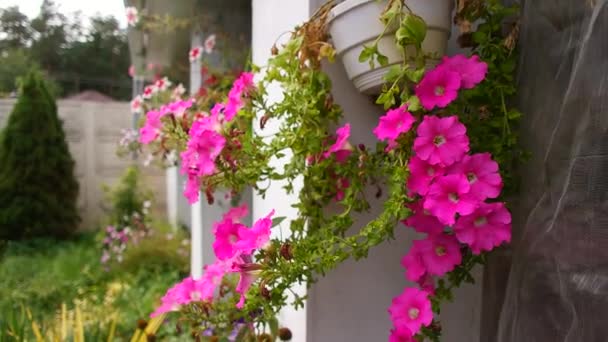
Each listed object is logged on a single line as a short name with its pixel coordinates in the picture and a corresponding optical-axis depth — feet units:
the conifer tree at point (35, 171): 21.98
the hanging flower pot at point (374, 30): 2.96
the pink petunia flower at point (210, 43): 9.52
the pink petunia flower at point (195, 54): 9.27
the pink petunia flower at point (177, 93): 8.63
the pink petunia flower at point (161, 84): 8.26
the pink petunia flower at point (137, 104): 9.29
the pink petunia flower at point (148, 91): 7.00
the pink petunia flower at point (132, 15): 11.19
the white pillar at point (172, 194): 18.25
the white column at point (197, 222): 9.57
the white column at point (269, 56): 3.89
